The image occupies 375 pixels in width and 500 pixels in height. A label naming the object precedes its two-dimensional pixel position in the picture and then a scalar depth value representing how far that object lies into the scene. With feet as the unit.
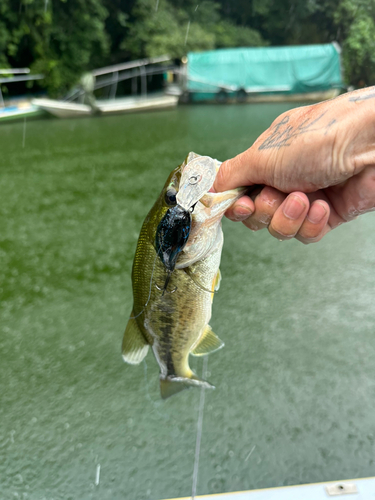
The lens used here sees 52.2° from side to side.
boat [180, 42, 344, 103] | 51.11
